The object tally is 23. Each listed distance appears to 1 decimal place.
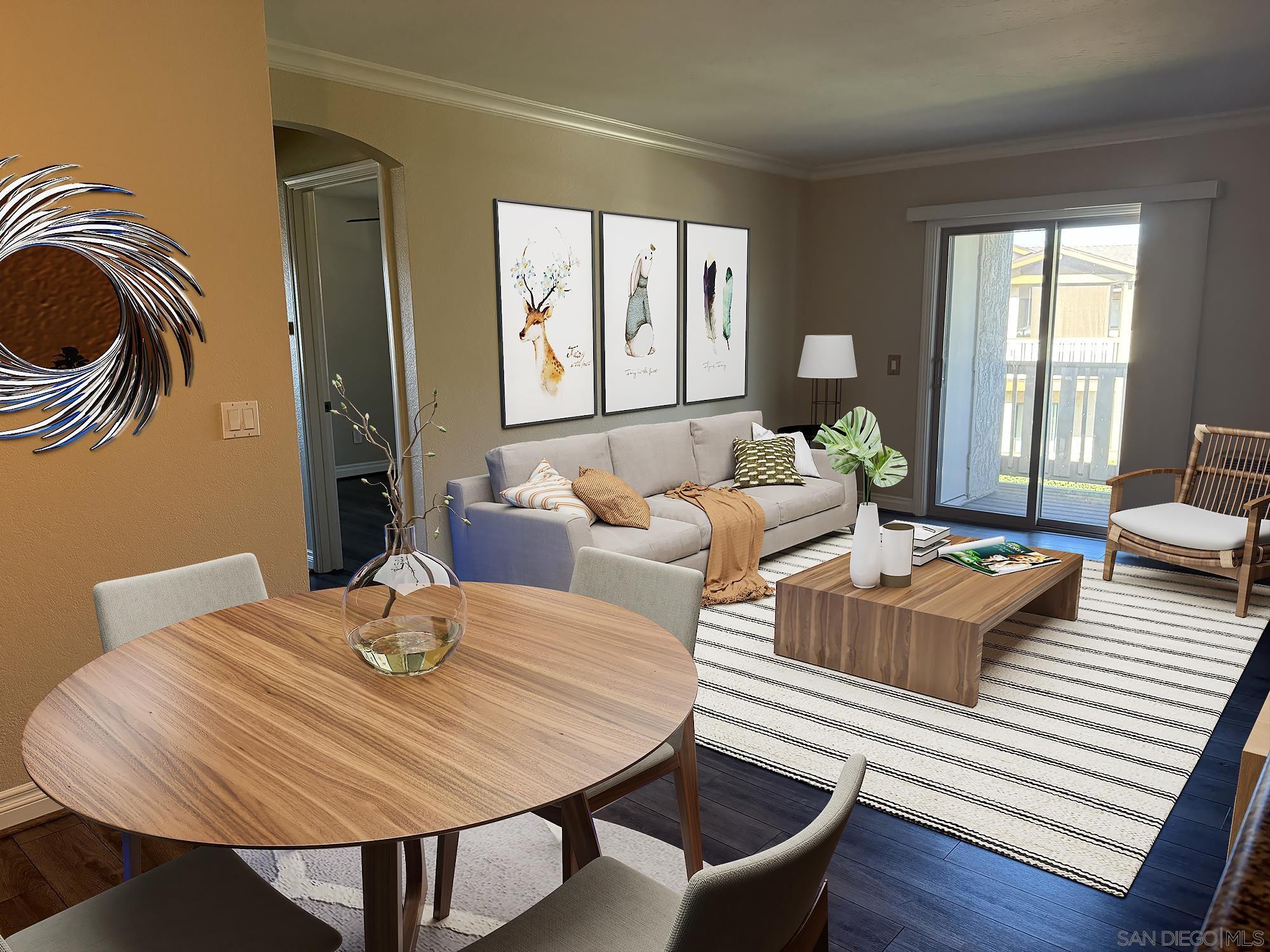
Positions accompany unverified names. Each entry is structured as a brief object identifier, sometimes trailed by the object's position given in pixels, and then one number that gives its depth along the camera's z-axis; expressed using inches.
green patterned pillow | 215.6
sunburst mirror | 95.2
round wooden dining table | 46.5
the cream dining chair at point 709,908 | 38.3
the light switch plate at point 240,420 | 112.7
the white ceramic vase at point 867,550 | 139.5
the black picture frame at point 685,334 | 229.5
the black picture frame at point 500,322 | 184.7
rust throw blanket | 180.4
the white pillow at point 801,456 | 227.5
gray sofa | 160.9
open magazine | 151.9
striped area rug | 99.0
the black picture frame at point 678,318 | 213.2
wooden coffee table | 128.3
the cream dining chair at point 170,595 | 79.8
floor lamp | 246.4
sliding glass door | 228.5
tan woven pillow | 171.6
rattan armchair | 167.0
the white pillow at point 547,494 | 163.8
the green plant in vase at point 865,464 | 135.3
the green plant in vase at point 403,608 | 64.7
